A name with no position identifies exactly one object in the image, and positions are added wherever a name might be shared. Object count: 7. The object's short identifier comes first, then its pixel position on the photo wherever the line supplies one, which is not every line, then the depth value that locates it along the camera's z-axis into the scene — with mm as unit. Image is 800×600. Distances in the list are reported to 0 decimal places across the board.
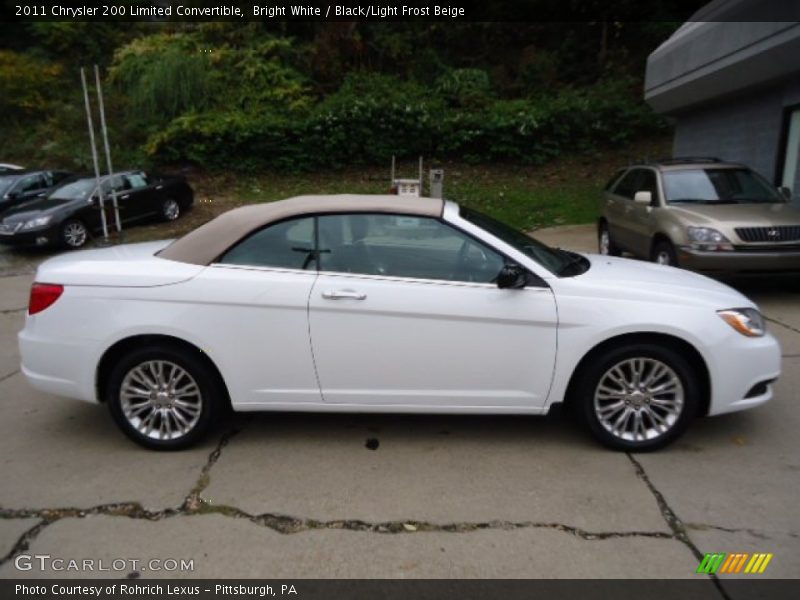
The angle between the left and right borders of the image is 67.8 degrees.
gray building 9070
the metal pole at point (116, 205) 12564
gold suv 6539
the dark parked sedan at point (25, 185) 14125
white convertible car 3438
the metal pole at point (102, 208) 12016
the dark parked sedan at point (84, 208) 11383
